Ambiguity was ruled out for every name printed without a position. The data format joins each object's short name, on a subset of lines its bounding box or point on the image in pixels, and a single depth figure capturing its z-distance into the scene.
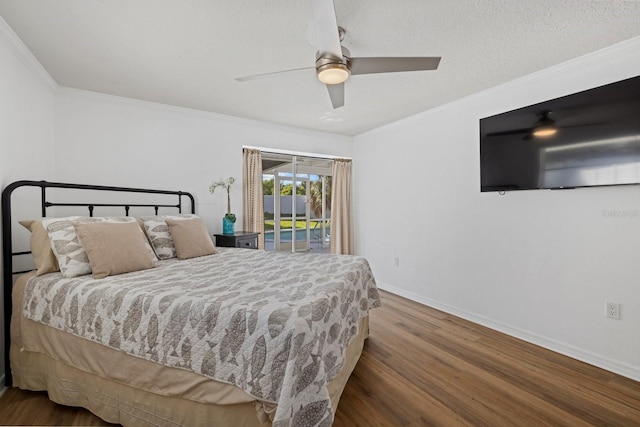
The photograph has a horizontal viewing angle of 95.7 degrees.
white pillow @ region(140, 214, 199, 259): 2.71
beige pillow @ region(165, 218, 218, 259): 2.75
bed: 1.29
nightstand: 3.54
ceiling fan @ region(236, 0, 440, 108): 1.54
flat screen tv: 2.14
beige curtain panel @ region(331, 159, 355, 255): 5.03
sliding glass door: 4.65
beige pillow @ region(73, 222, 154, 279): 2.04
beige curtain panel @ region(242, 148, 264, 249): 4.16
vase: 3.71
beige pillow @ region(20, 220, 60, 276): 2.04
